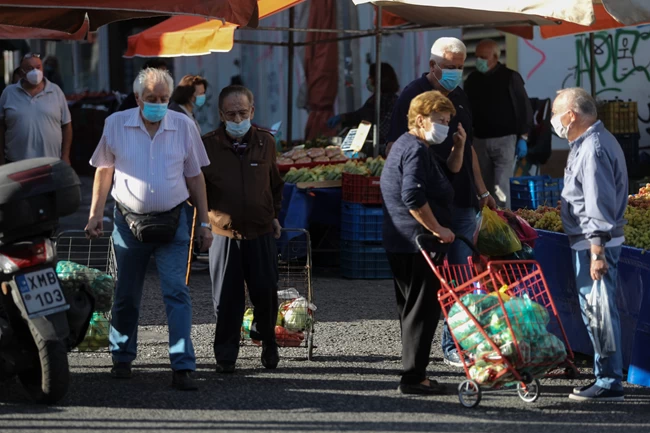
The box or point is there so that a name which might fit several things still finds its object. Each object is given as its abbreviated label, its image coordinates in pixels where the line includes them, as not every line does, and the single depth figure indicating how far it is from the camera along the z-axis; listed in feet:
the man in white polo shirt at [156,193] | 43.91
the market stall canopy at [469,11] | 59.06
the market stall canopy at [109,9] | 52.75
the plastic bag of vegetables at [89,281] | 44.63
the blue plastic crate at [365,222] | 71.61
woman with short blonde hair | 42.04
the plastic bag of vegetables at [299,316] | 49.98
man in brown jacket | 46.73
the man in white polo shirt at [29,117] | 70.64
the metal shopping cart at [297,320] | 49.96
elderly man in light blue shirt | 42.09
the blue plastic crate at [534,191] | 79.46
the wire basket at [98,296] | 44.98
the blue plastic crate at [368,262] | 72.23
